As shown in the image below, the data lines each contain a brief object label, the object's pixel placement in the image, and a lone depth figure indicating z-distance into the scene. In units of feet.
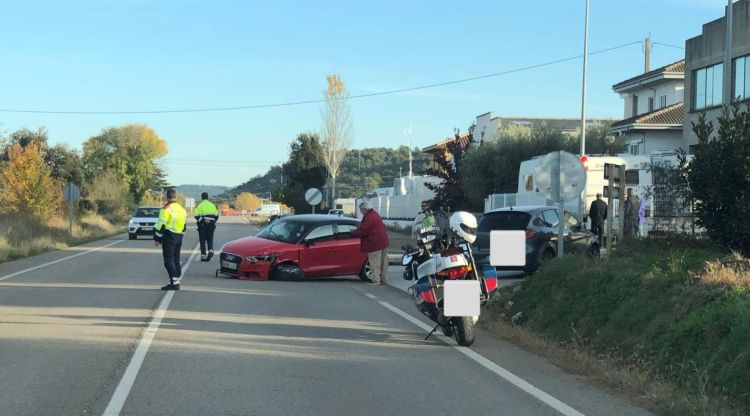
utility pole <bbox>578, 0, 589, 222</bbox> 105.81
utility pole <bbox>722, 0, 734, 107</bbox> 85.80
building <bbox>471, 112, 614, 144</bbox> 202.25
